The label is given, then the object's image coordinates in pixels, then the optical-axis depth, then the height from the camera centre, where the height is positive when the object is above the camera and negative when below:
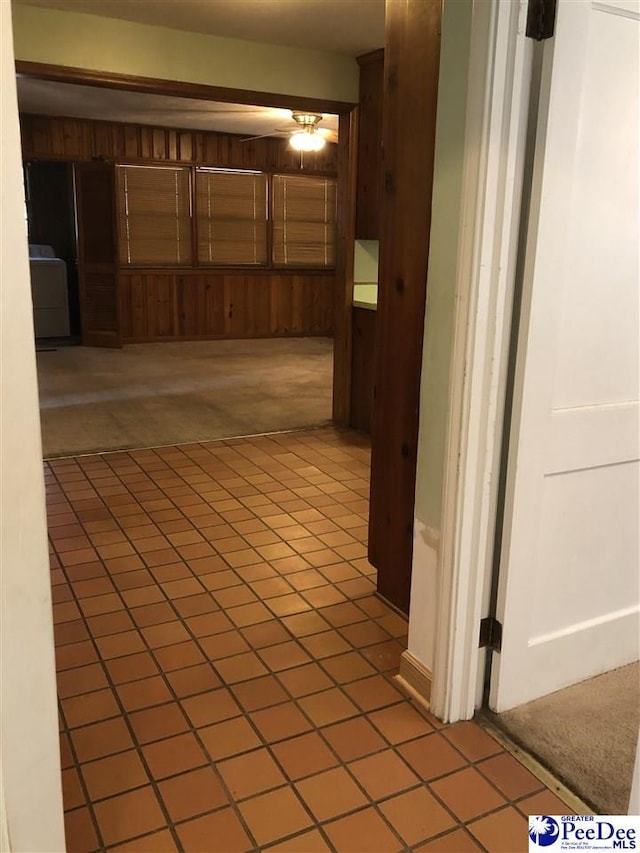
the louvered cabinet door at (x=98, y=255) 7.59 -0.18
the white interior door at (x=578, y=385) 1.70 -0.34
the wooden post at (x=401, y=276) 2.12 -0.09
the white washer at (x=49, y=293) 8.27 -0.63
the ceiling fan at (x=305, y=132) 5.89 +0.96
